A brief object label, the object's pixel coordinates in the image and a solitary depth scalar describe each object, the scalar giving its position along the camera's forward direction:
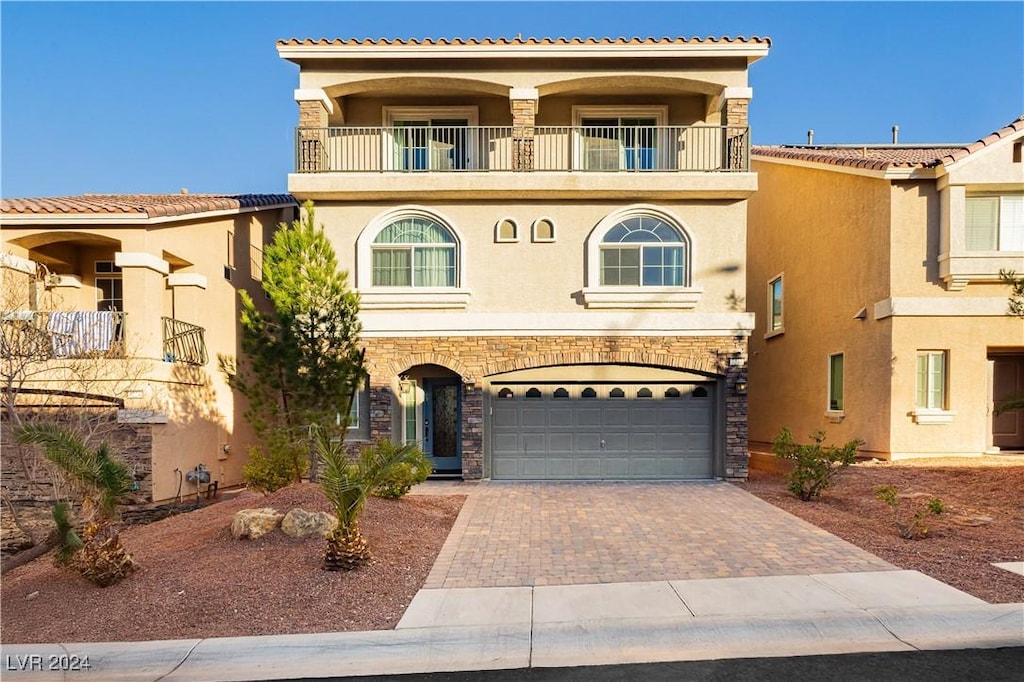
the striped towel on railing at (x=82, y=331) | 11.66
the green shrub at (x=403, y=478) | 9.52
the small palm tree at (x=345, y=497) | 6.66
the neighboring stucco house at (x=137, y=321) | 11.56
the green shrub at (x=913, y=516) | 8.06
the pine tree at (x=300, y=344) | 10.88
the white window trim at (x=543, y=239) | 13.05
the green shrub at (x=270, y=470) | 10.48
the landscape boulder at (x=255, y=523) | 7.68
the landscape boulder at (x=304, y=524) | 7.62
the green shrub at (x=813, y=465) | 10.33
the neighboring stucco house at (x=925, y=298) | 12.41
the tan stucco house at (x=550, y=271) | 12.85
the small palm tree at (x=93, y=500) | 6.54
